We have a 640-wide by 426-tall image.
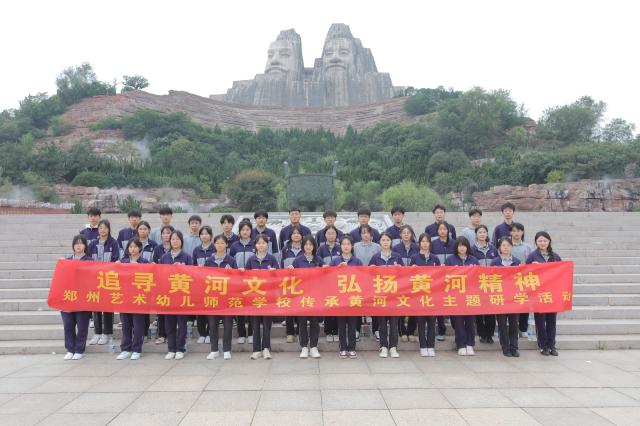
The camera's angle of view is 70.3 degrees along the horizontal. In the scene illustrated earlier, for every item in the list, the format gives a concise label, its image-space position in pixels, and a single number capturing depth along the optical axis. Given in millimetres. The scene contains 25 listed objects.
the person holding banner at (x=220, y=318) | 4812
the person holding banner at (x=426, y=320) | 4887
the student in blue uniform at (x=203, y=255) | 5199
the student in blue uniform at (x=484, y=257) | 5145
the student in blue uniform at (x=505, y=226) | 5875
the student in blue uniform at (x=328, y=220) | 5719
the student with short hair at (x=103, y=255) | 5188
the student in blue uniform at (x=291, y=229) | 5828
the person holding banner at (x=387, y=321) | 4859
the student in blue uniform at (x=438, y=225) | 5830
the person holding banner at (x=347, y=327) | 4844
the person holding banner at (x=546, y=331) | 4934
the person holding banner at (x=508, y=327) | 4852
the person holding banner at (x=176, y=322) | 4867
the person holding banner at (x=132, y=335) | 4844
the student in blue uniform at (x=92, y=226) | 5551
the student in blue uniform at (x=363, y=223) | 5743
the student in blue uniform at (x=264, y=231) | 5734
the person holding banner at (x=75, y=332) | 4871
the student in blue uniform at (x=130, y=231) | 5797
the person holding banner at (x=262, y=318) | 4848
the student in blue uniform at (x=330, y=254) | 5184
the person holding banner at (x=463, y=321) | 4926
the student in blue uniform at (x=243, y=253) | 5199
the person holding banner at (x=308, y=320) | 4844
